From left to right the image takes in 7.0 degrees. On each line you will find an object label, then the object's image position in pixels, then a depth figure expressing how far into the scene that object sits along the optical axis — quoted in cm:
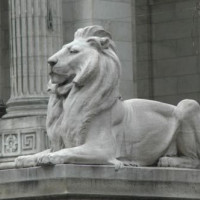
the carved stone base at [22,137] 3481
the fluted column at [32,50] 3553
